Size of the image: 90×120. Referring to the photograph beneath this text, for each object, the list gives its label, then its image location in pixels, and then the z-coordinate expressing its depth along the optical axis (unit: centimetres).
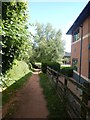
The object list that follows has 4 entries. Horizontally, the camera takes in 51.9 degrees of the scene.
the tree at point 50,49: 1643
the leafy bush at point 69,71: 1046
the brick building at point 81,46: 696
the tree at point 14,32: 391
